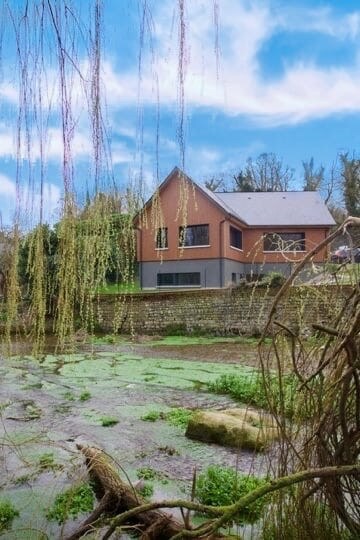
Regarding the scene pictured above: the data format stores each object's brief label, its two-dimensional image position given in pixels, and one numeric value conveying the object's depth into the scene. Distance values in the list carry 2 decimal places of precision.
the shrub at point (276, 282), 12.32
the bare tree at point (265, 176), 21.09
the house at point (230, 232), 18.84
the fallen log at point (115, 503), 2.40
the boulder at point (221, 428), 4.24
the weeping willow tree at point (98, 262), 1.43
